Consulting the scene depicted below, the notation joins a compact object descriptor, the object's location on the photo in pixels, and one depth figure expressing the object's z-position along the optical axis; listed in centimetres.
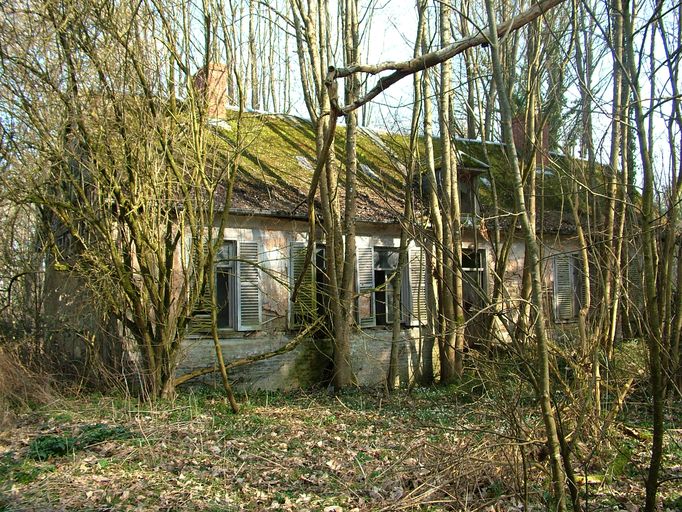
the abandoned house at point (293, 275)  1238
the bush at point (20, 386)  966
